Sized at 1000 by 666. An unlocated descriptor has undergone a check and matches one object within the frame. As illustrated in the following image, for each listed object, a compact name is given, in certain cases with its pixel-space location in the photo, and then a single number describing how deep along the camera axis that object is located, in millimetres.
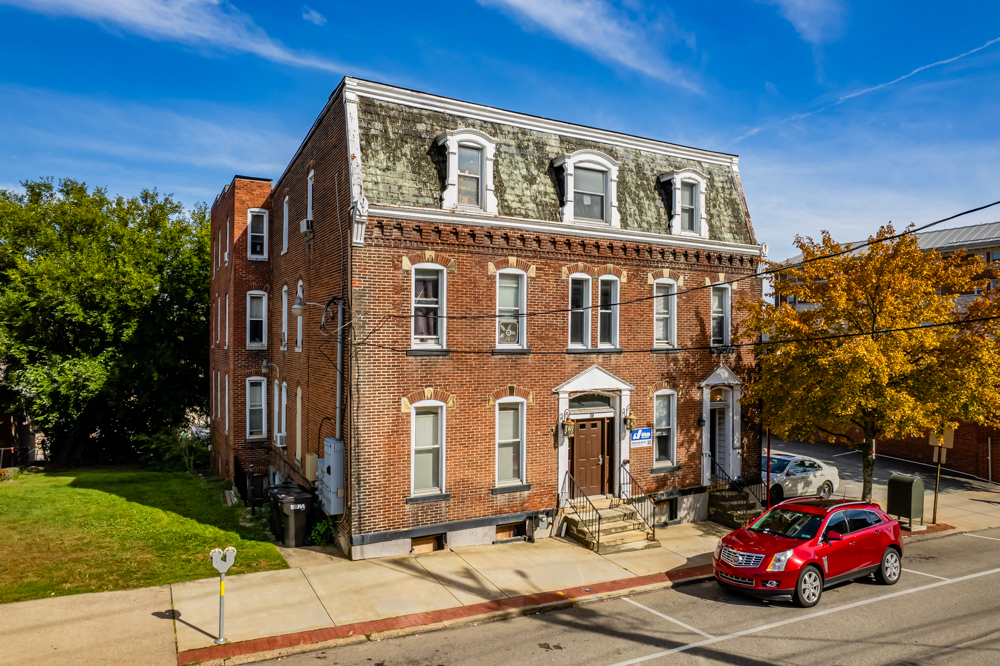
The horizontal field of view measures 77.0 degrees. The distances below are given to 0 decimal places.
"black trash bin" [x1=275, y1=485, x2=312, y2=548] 14938
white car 21031
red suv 11672
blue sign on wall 17500
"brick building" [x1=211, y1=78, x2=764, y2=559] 14445
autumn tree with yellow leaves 15539
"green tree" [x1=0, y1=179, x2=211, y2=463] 28125
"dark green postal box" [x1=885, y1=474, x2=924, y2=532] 17859
